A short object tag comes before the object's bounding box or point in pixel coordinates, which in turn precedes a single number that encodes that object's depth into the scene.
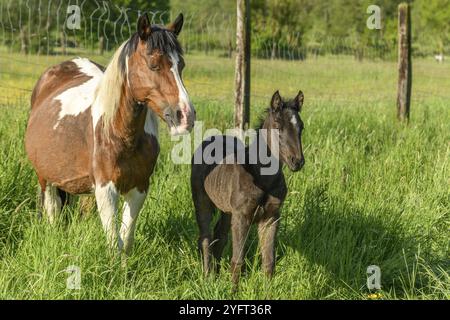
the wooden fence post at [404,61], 9.19
